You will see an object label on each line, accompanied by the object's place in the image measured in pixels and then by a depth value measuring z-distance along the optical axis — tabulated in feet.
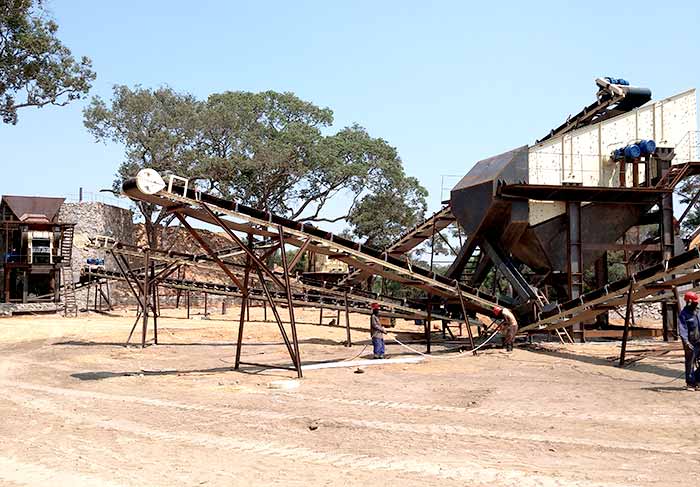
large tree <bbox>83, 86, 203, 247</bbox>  159.02
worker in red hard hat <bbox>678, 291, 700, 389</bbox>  42.61
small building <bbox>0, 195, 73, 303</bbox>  136.67
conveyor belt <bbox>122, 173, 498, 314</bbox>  48.20
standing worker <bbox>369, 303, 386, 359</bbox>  62.03
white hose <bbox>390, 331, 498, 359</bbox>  64.20
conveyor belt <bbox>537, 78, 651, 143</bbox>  91.20
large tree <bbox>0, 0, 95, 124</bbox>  98.02
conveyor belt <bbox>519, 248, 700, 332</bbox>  53.65
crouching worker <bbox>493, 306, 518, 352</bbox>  69.46
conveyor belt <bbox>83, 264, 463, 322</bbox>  79.00
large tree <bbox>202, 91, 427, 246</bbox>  168.04
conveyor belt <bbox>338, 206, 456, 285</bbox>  104.22
